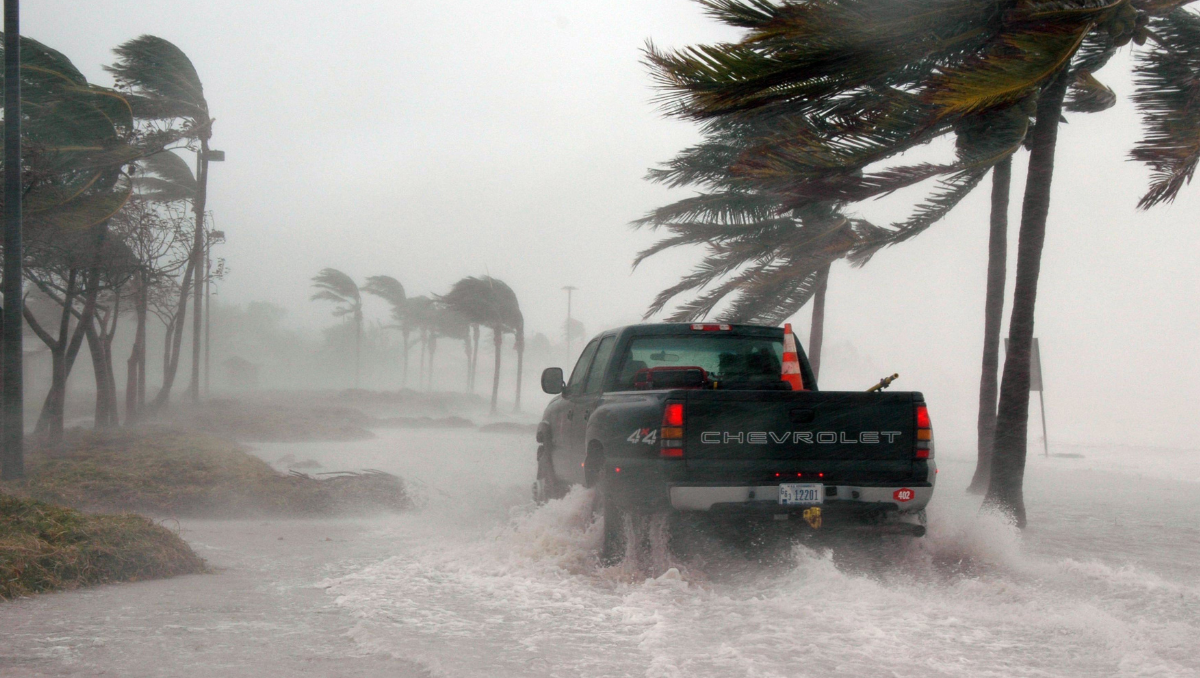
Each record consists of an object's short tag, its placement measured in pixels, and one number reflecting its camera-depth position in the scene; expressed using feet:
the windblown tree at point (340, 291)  221.25
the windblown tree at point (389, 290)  224.12
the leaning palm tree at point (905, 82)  26.86
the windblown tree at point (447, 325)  203.18
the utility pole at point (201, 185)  80.81
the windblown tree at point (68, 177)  49.32
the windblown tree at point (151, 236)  64.75
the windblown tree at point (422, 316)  224.33
